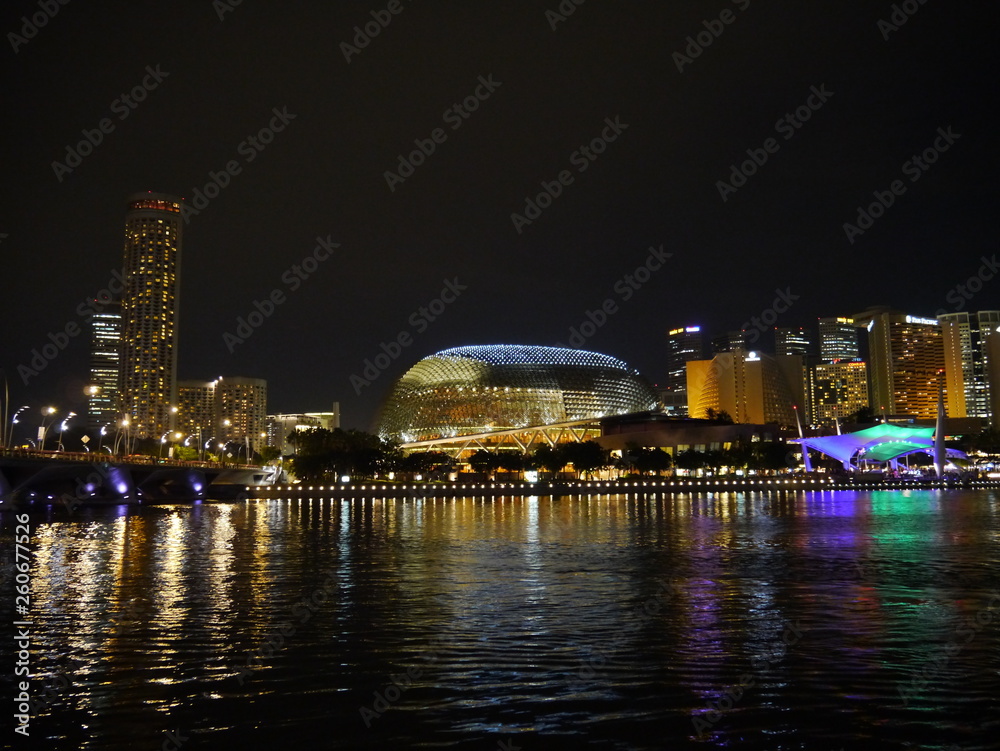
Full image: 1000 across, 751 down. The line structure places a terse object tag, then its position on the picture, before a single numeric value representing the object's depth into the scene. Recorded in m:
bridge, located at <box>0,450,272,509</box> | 63.62
